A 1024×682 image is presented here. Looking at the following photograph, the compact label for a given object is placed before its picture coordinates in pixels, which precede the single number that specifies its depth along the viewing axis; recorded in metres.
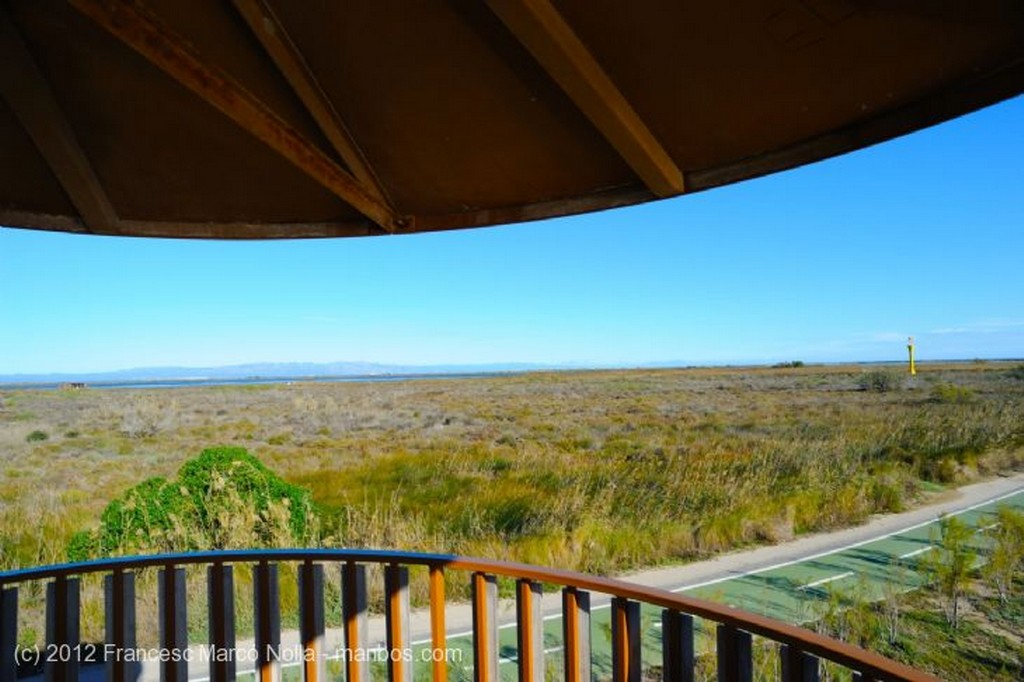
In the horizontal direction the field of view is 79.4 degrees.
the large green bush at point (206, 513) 6.05
